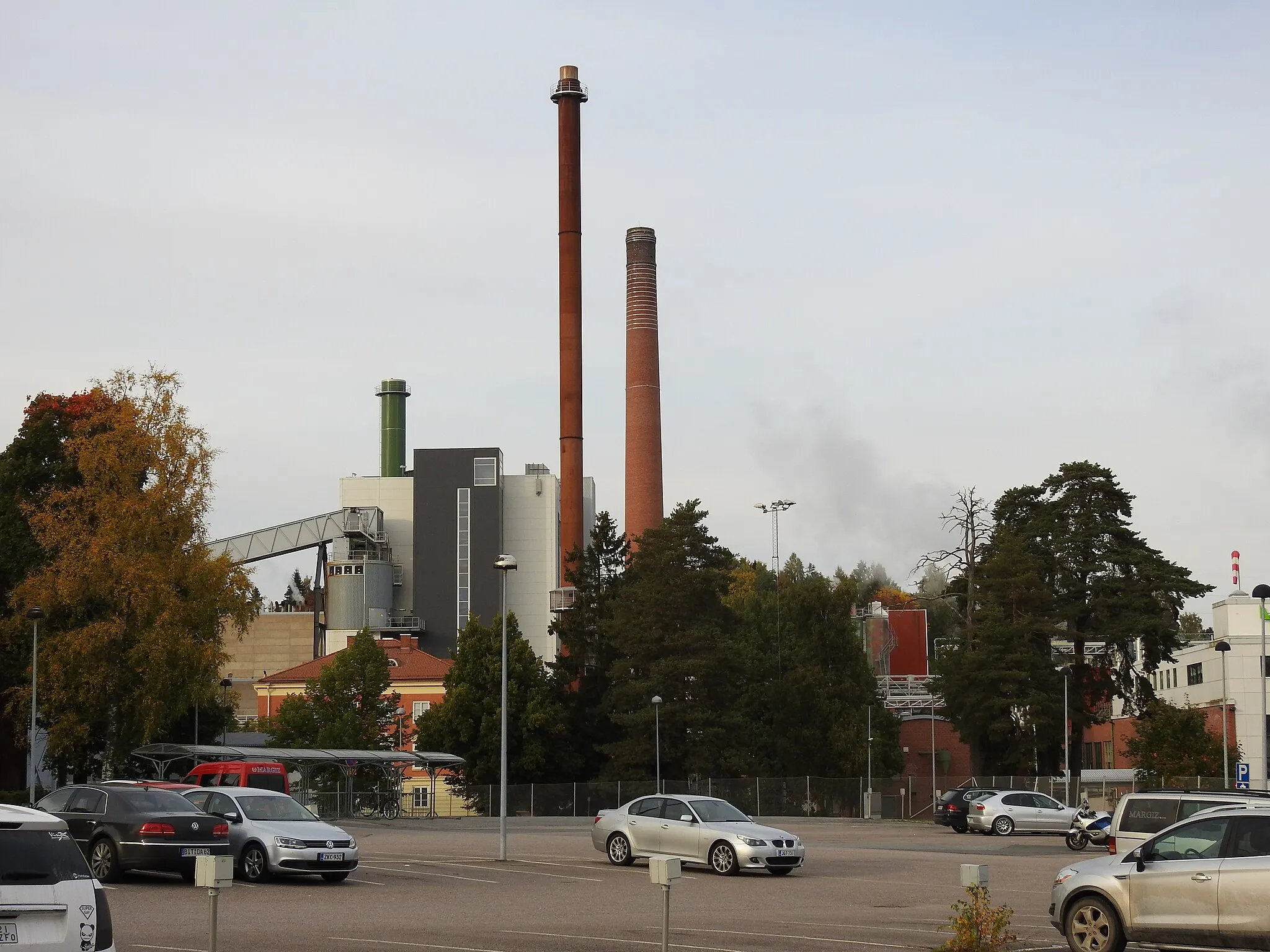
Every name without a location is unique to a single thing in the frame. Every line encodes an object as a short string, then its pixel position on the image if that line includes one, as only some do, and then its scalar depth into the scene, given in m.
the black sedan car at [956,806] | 52.50
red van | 42.97
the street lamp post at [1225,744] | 48.56
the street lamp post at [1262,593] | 37.83
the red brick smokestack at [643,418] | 79.38
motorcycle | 41.00
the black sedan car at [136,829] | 22.70
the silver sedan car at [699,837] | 27.27
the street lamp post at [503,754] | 31.25
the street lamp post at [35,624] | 43.16
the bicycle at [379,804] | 60.09
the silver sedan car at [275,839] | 23.94
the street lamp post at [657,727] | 64.69
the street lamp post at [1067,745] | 68.25
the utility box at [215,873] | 13.46
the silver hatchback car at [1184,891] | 14.55
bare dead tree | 78.25
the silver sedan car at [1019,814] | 49.22
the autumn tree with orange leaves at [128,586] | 47.25
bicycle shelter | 53.38
